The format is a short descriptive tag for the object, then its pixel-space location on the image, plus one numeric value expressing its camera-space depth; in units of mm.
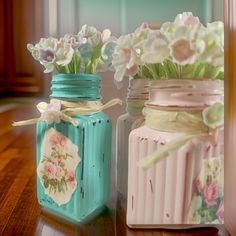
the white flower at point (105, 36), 555
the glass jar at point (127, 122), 571
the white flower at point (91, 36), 549
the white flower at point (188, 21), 451
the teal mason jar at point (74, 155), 524
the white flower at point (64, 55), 528
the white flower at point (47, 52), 539
